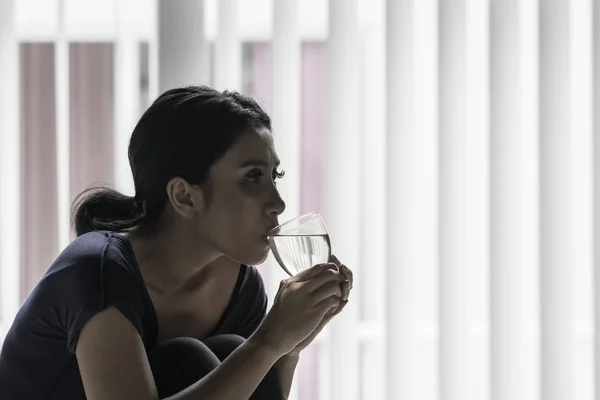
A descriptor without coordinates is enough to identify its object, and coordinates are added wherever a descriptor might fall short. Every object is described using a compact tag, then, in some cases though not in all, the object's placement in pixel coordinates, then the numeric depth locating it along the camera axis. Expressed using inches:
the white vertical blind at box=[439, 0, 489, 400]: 117.0
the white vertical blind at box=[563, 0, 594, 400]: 118.6
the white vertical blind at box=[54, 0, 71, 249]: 117.4
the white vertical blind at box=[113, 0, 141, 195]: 117.2
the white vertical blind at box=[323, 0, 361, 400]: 116.2
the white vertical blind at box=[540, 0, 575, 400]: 117.7
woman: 88.9
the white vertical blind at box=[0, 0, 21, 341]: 117.3
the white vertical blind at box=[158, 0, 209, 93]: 115.2
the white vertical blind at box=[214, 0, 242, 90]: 115.8
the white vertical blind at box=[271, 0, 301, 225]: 115.9
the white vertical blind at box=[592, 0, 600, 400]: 118.0
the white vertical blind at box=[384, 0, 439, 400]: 116.6
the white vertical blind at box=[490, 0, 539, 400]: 117.5
